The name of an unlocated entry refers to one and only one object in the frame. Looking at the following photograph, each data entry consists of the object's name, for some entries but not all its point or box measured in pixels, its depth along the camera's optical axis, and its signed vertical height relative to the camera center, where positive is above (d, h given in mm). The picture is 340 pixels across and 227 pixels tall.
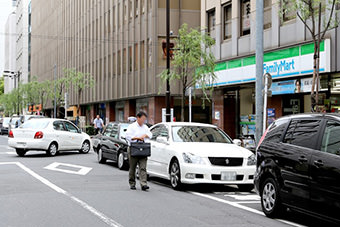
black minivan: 6742 -805
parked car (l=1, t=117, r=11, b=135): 50438 -1567
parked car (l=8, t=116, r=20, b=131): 42106 -1047
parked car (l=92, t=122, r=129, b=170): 15953 -1157
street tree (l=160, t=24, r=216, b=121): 20141 +2225
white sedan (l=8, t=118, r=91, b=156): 20188 -1063
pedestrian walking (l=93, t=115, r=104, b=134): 33188 -878
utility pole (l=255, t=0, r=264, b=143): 14523 +1334
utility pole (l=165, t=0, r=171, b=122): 21383 +862
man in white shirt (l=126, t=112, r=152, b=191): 11100 -620
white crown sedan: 10859 -1042
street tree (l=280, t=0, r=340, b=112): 13055 +2713
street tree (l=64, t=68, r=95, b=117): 44000 +2837
